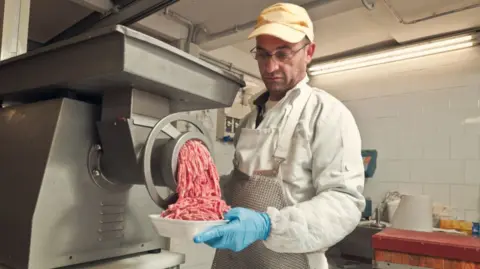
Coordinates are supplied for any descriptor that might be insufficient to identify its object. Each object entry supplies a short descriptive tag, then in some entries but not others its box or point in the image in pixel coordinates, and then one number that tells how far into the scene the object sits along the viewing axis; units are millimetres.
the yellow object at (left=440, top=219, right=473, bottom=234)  2715
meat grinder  995
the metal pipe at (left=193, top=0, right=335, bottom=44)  2292
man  973
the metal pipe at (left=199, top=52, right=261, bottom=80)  3124
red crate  1826
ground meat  929
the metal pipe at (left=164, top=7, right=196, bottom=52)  2643
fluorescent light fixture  2840
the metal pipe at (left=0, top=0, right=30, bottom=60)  1475
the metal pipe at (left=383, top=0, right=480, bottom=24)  2351
